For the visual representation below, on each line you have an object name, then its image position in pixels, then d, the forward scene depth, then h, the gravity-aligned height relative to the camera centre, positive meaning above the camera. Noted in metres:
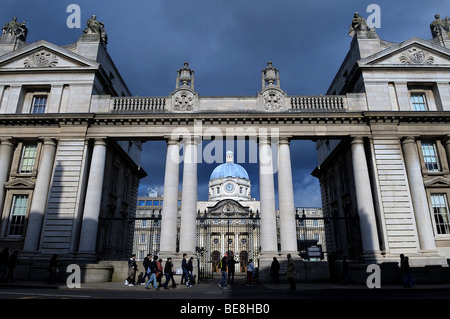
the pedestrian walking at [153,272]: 16.38 -0.74
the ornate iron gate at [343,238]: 23.16 +1.53
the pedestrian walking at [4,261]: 17.86 -0.20
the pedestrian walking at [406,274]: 16.19 -0.83
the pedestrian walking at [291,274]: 15.45 -0.81
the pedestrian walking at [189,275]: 18.03 -0.97
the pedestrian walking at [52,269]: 17.97 -0.65
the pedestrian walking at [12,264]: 17.83 -0.36
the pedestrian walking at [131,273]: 17.92 -0.84
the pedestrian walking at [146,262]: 18.23 -0.27
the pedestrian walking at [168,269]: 16.76 -0.60
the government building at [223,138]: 21.03 +7.88
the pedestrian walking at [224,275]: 17.09 -0.91
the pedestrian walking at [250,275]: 18.77 -1.00
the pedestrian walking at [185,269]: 18.00 -0.64
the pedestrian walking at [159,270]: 17.15 -0.68
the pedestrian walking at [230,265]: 19.42 -0.46
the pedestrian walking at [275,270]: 18.64 -0.72
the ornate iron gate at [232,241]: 69.12 +3.44
